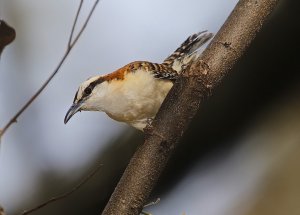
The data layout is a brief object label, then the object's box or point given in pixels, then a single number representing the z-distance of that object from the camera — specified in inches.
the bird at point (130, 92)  151.7
